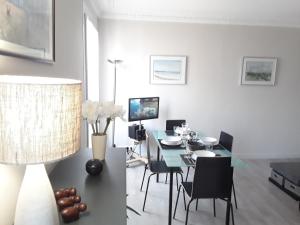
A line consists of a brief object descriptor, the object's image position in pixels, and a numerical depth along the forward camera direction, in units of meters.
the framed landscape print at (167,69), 4.17
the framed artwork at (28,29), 0.90
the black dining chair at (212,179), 2.08
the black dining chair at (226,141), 2.87
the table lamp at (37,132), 0.62
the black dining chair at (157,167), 2.78
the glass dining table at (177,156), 2.23
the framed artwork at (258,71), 4.31
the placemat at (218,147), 2.76
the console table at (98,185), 0.97
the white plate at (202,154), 2.38
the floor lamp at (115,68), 4.00
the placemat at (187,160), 2.21
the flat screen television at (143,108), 3.83
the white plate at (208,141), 2.81
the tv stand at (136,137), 3.98
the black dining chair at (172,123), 3.67
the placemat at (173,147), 2.68
